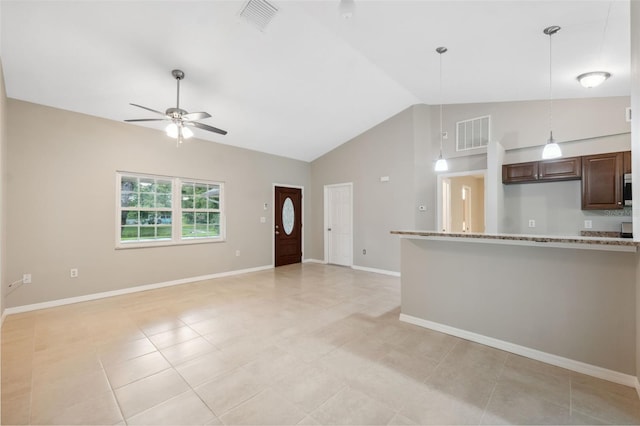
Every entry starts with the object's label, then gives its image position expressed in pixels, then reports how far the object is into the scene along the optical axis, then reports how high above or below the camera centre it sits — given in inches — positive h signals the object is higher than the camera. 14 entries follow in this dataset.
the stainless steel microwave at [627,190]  135.1 +10.5
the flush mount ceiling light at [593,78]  121.4 +61.1
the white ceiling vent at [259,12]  101.1 +78.1
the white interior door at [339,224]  261.4 -12.8
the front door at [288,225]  266.8 -14.1
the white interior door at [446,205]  208.5 +5.1
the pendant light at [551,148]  98.7 +24.8
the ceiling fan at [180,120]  124.6 +44.3
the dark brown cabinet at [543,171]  150.8 +24.1
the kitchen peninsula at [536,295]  81.3 -30.4
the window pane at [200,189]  213.4 +18.6
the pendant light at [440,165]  138.7 +24.0
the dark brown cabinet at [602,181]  138.9 +15.8
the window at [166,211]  179.6 +0.8
